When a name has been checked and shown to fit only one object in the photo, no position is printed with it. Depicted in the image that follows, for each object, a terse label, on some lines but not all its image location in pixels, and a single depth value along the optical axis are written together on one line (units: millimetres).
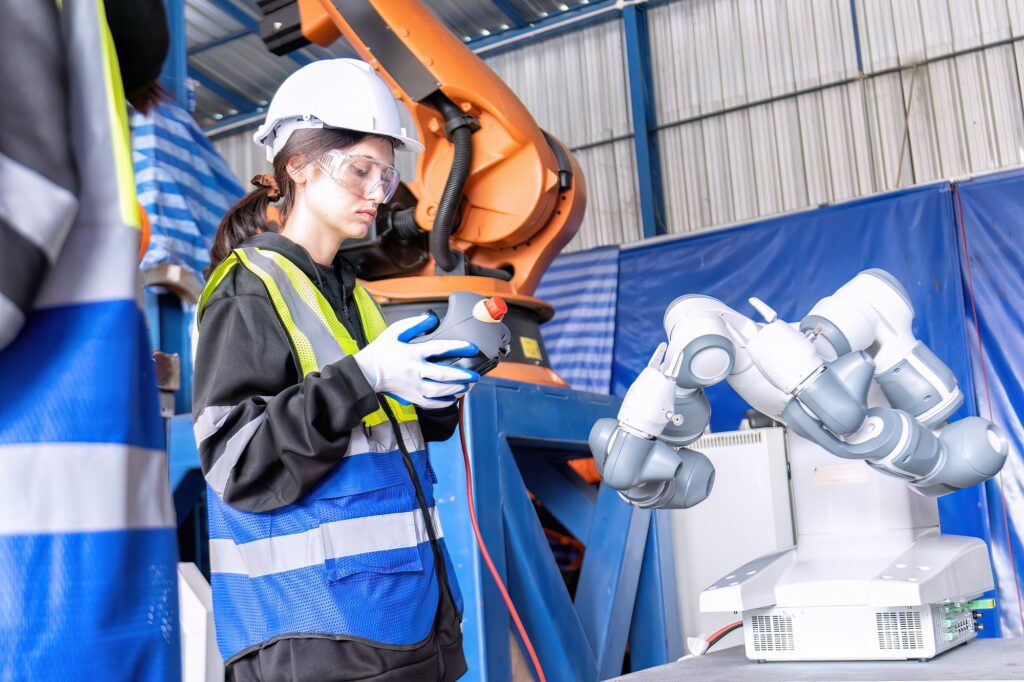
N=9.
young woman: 1494
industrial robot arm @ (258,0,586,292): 3246
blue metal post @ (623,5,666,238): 8906
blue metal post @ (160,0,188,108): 4312
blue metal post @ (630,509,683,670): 3535
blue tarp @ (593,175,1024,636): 5852
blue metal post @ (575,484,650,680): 3223
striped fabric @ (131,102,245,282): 3521
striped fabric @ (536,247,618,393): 7172
